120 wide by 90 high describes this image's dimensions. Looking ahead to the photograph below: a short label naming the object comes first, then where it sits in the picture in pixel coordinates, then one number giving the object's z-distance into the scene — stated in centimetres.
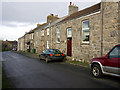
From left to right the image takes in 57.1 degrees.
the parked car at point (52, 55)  1185
